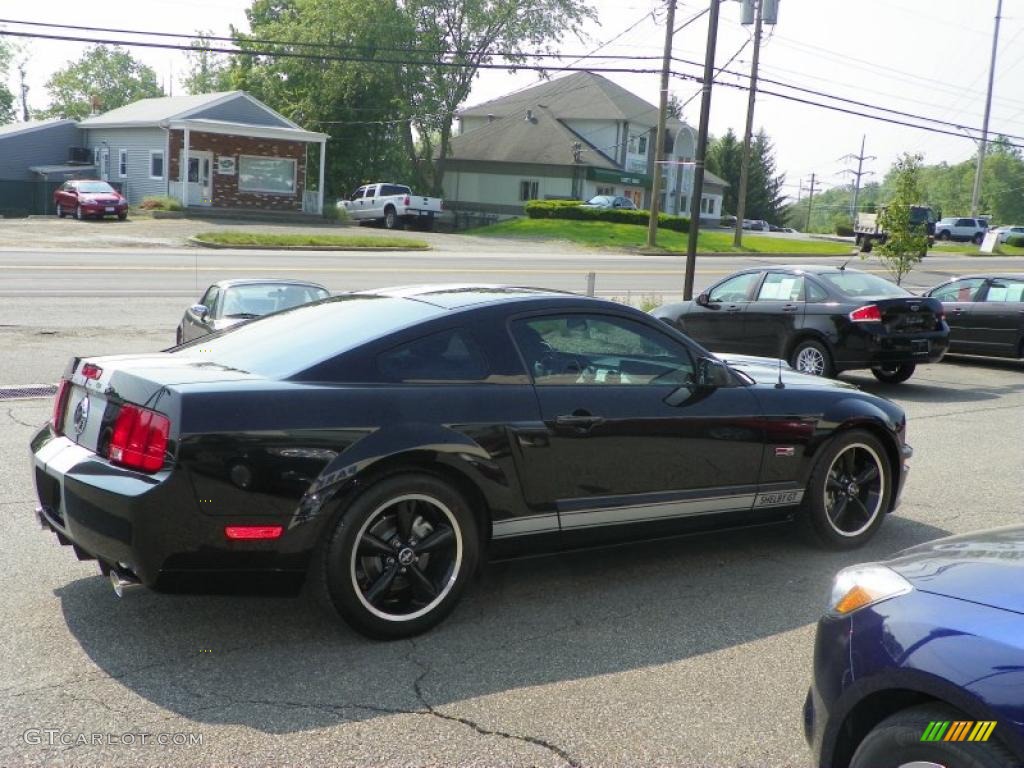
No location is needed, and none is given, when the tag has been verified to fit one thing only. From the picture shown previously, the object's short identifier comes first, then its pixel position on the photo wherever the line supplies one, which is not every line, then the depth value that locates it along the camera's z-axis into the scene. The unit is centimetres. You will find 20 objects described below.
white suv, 6931
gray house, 4847
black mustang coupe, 435
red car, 4381
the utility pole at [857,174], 11324
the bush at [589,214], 5350
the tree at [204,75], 10956
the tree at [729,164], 8729
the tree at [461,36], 6219
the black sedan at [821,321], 1304
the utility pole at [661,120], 3231
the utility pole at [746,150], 3872
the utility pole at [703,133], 1828
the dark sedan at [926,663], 260
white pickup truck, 5062
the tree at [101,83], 10875
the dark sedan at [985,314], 1609
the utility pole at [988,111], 6065
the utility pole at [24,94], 11088
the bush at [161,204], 4628
